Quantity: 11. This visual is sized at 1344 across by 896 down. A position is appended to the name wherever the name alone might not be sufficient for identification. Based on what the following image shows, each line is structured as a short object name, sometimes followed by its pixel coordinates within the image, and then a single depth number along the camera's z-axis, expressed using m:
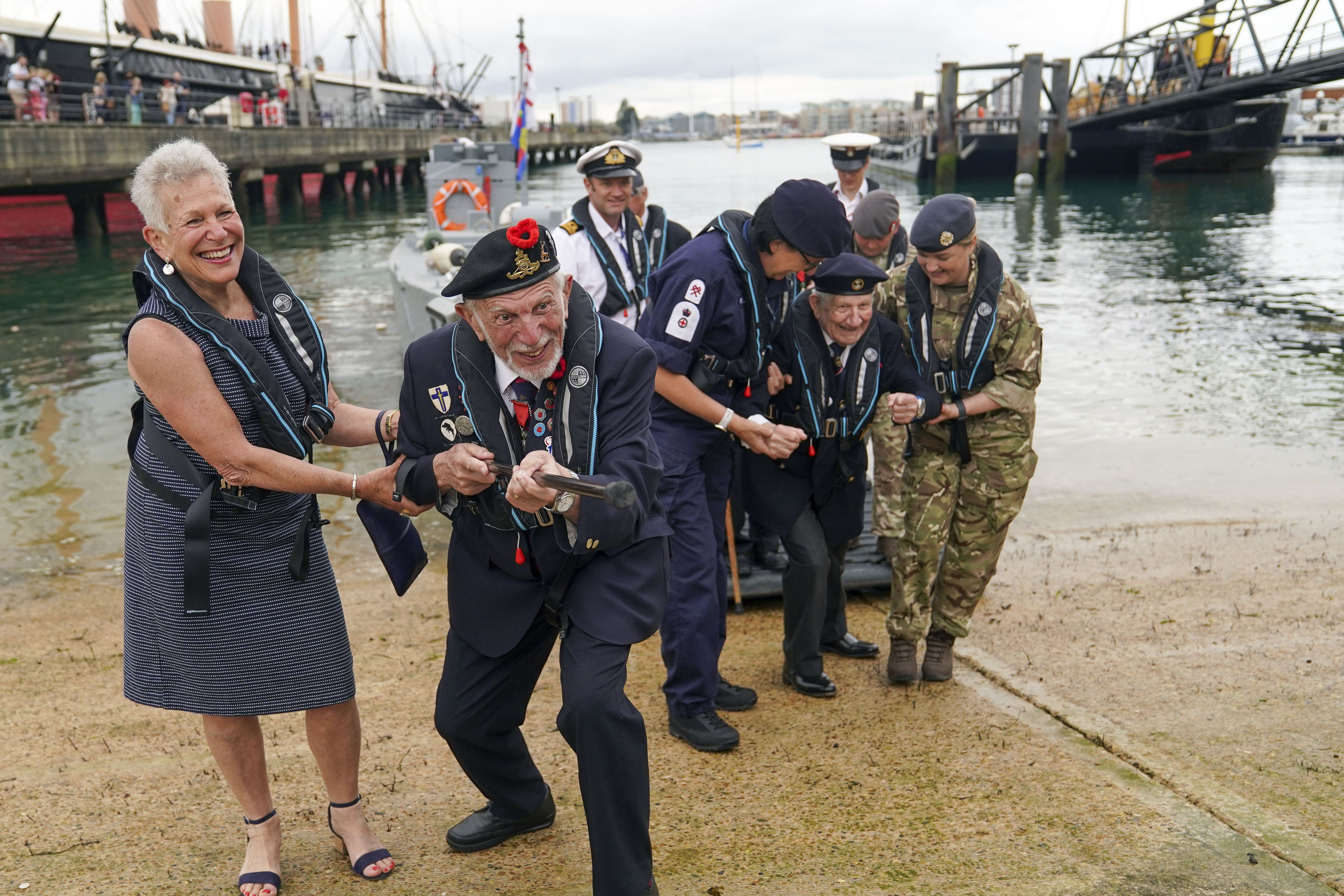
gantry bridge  24.50
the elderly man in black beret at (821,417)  3.87
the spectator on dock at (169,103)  29.41
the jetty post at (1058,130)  42.84
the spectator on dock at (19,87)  22.34
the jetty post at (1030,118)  41.69
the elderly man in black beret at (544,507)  2.53
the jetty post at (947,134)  41.91
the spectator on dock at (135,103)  26.83
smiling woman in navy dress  2.57
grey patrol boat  10.01
